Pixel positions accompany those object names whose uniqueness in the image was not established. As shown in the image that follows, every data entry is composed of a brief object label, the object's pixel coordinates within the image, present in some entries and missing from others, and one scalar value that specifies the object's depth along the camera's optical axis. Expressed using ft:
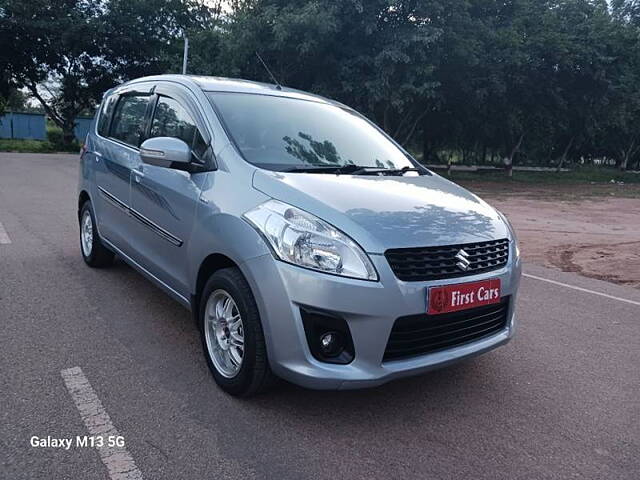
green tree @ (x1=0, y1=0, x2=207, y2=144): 93.25
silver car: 8.42
